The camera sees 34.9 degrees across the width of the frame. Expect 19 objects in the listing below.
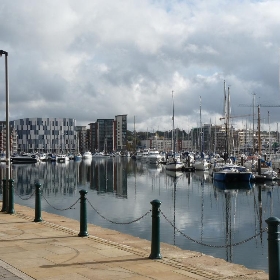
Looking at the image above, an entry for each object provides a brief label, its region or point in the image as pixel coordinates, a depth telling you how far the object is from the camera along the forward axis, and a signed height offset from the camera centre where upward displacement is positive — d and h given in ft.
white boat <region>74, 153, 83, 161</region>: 572.92 -14.42
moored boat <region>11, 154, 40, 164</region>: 474.08 -13.66
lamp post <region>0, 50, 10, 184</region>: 69.07 +2.34
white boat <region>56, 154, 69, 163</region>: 505.66 -14.19
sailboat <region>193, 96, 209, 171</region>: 277.85 -12.17
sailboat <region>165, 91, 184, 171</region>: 281.13 -12.43
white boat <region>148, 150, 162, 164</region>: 414.82 -11.56
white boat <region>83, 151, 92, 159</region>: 628.36 -12.82
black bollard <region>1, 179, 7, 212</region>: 65.74 -8.26
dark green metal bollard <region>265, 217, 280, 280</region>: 27.35 -6.33
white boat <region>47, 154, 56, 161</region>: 516.73 -12.84
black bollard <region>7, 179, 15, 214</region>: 62.18 -7.26
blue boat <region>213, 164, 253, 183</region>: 179.63 -12.24
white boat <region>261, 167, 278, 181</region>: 184.88 -12.35
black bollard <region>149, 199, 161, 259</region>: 36.46 -7.16
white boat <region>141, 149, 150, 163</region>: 444.72 -12.49
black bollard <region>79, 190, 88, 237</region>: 46.27 -7.39
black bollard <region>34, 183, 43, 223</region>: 56.54 -7.44
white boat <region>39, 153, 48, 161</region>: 513.04 -12.75
